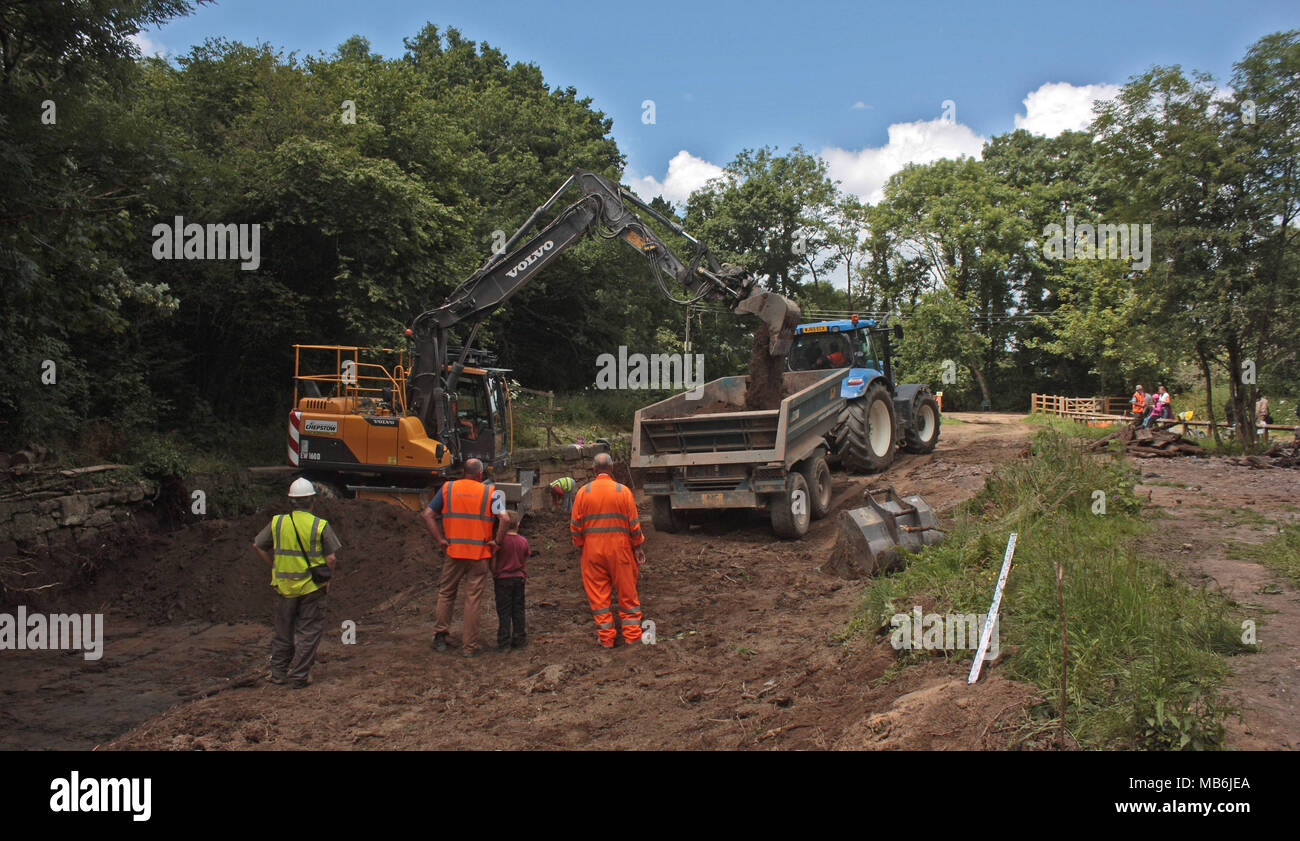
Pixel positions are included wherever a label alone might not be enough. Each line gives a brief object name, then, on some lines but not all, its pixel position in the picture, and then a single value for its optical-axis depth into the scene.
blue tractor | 13.16
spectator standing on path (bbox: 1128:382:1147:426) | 21.86
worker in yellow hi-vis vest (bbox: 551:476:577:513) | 13.57
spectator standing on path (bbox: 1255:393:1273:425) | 16.58
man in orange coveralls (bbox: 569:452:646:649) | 7.18
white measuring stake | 4.80
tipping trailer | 10.62
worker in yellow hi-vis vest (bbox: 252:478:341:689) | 6.32
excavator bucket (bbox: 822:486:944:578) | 8.00
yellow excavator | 11.32
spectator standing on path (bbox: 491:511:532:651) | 7.16
